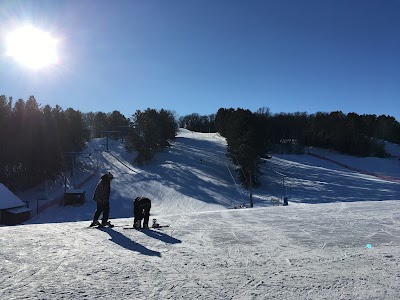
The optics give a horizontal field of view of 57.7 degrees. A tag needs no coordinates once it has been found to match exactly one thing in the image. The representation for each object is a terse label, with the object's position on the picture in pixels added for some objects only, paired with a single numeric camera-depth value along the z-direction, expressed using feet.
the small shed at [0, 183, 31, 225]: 114.83
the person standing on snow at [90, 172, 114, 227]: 36.27
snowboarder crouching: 35.35
